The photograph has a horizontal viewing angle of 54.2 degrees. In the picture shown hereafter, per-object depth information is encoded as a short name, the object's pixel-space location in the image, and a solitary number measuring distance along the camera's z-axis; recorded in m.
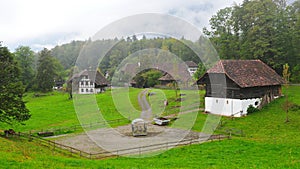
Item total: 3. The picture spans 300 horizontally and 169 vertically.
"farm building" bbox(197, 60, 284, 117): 33.76
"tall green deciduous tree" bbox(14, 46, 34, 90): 80.94
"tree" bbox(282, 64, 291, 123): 28.80
